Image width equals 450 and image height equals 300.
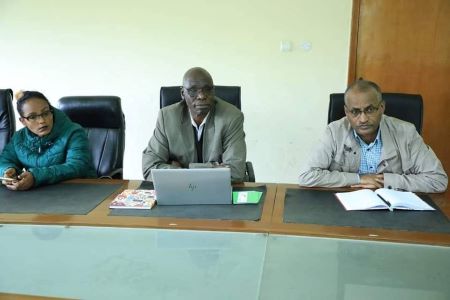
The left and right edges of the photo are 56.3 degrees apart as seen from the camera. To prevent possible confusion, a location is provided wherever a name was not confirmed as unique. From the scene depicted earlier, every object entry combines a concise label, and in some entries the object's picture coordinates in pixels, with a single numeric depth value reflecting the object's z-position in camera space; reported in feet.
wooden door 10.12
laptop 5.08
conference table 3.56
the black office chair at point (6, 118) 7.93
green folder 5.36
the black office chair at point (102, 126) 7.79
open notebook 5.04
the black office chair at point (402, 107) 6.99
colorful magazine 5.30
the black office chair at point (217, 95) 7.89
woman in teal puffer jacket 6.67
